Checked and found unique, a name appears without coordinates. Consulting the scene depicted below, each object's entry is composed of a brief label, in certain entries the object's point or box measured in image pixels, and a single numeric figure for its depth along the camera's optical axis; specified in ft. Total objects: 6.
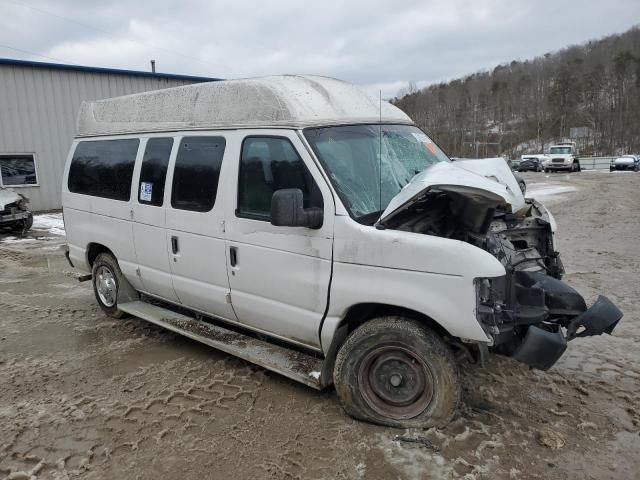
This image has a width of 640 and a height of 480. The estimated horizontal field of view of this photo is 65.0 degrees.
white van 10.54
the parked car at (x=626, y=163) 131.44
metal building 51.88
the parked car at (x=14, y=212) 38.83
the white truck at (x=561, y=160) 128.47
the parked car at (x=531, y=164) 140.15
